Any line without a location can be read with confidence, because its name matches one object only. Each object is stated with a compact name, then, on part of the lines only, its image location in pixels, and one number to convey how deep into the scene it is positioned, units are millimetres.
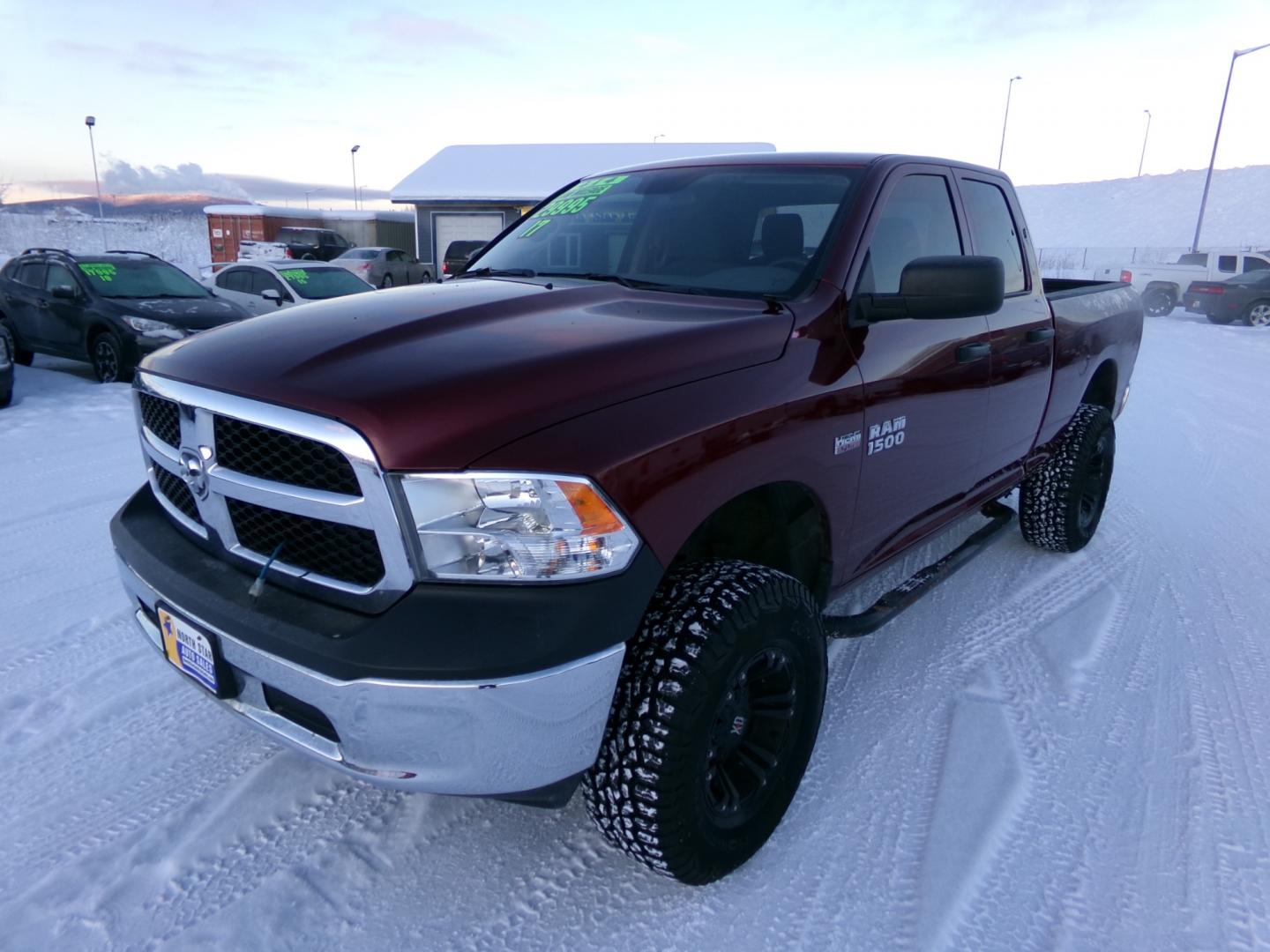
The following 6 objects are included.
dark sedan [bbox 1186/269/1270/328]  18828
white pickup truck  21641
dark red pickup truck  1683
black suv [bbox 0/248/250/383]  8891
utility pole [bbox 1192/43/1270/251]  26469
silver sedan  22000
